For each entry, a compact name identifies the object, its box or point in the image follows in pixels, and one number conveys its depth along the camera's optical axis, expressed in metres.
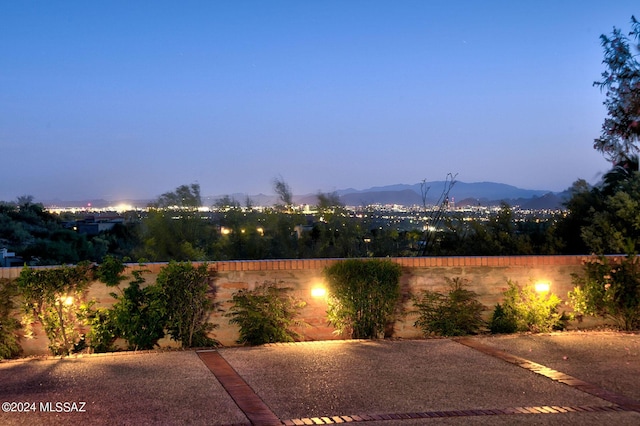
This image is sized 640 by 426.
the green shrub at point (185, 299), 9.73
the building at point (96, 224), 49.78
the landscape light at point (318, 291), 10.54
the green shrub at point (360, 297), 10.34
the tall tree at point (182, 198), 26.22
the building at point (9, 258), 21.08
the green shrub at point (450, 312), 10.70
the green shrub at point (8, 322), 9.23
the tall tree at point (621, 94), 15.03
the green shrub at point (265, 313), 10.01
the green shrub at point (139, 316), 9.55
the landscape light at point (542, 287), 11.22
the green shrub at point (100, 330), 9.51
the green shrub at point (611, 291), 10.95
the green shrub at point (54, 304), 9.28
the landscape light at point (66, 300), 9.49
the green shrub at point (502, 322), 10.81
